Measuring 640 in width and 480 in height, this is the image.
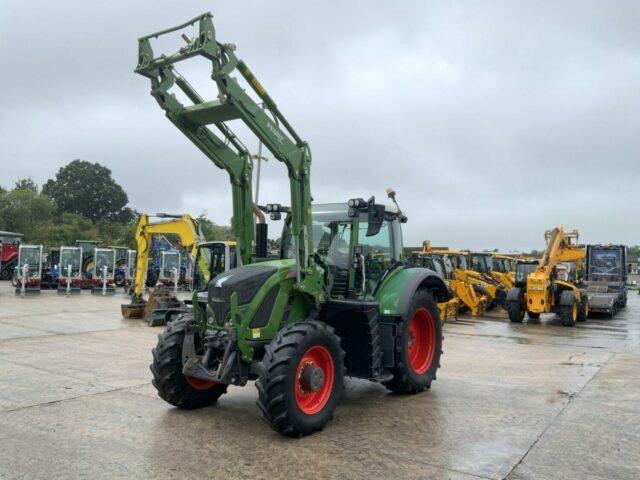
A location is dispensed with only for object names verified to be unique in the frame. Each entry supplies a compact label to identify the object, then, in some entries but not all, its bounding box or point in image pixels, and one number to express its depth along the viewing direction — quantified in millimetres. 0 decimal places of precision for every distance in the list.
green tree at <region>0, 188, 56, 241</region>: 48469
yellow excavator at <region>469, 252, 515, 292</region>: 20766
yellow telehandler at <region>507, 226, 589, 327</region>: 15445
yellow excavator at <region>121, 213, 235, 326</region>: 14164
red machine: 31812
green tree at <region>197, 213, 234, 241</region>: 47688
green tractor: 5152
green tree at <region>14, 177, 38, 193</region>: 63353
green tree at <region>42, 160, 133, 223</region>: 69062
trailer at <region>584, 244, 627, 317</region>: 19906
